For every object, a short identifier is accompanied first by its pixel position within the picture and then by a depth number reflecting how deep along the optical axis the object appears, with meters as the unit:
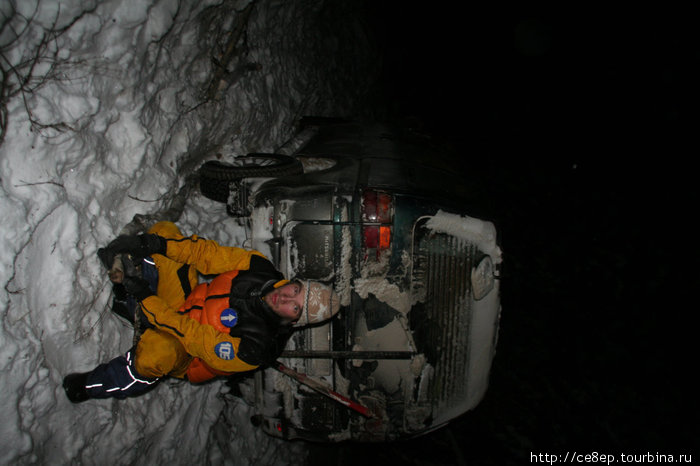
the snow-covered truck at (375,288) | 2.95
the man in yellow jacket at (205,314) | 2.62
